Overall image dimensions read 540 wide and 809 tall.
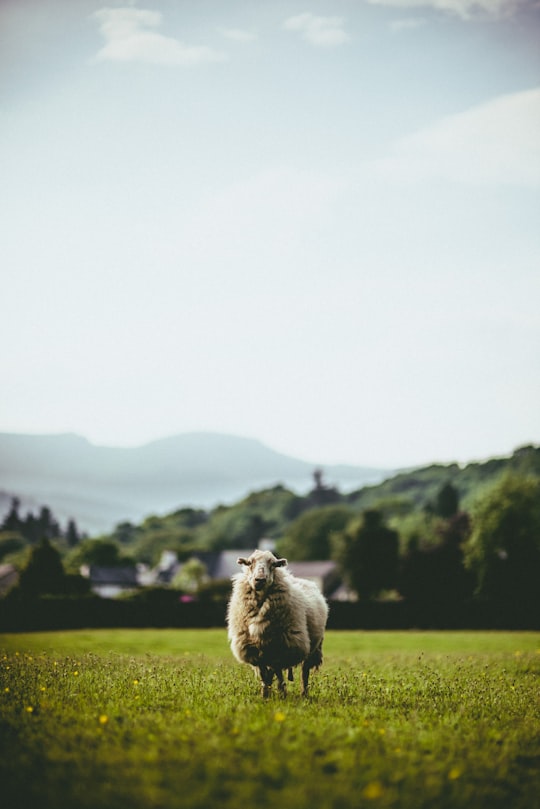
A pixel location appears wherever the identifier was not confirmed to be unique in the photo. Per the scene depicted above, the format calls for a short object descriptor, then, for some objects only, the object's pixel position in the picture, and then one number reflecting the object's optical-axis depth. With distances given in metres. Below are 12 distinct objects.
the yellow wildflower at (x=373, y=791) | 5.88
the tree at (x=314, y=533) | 126.75
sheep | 11.55
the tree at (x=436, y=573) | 66.94
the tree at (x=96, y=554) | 122.16
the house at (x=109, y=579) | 110.44
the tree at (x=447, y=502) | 120.82
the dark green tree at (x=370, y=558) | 81.31
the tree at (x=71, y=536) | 196.75
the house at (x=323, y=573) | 98.69
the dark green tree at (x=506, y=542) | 57.59
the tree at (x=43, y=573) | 63.00
